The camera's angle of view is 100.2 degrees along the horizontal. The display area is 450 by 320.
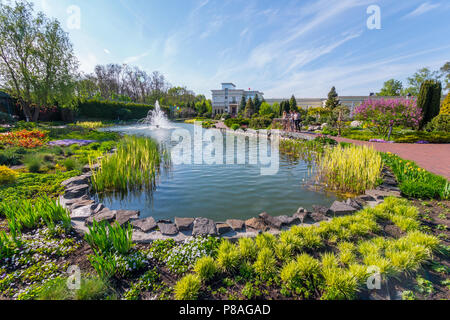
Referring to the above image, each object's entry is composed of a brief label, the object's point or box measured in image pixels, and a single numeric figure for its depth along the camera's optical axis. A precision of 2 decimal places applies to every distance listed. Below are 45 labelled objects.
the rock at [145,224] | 2.73
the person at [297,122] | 16.46
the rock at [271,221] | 2.86
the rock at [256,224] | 2.82
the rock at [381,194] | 3.80
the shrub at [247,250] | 2.20
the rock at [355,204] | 3.49
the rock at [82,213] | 2.98
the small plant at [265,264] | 1.96
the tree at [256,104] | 45.47
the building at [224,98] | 64.50
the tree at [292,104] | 37.81
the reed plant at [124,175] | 4.50
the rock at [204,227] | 2.64
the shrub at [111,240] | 2.20
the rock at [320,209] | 3.32
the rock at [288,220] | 2.96
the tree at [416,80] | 42.75
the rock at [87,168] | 5.34
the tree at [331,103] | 34.62
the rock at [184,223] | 2.79
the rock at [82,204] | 3.31
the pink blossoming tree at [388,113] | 11.99
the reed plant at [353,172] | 4.51
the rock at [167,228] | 2.67
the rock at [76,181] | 4.21
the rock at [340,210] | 3.29
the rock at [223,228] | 2.71
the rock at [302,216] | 3.04
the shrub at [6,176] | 4.15
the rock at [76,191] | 3.75
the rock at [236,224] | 2.79
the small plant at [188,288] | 1.68
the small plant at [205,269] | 1.93
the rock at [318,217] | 3.08
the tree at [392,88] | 52.97
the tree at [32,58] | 13.55
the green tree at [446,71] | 36.43
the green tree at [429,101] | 15.99
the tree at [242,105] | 49.12
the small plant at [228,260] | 2.06
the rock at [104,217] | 2.87
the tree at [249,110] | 34.72
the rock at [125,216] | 2.91
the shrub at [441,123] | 12.60
